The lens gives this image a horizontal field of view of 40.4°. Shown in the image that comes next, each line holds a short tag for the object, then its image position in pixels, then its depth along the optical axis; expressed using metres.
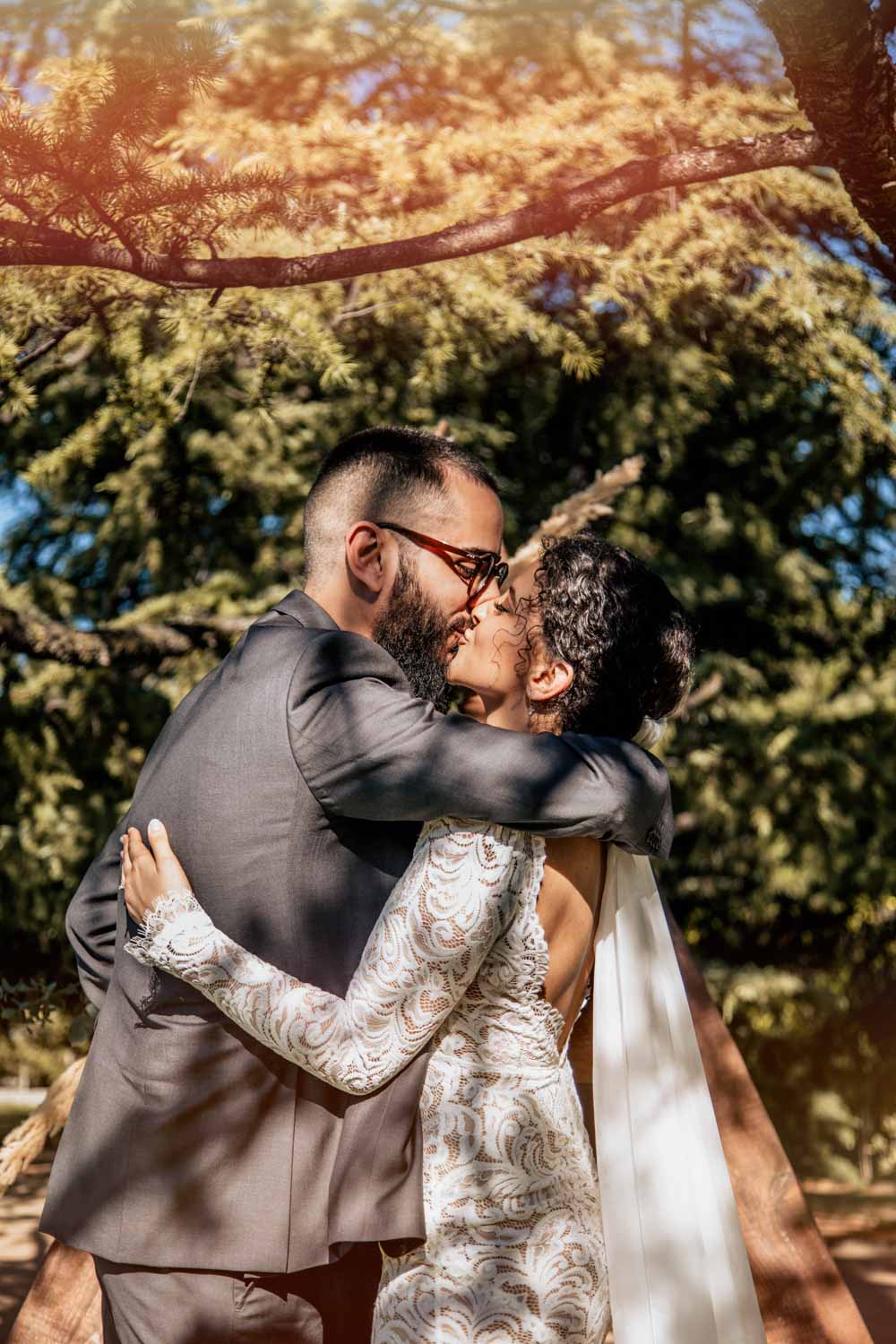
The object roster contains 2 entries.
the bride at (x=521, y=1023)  1.70
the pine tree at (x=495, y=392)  3.75
